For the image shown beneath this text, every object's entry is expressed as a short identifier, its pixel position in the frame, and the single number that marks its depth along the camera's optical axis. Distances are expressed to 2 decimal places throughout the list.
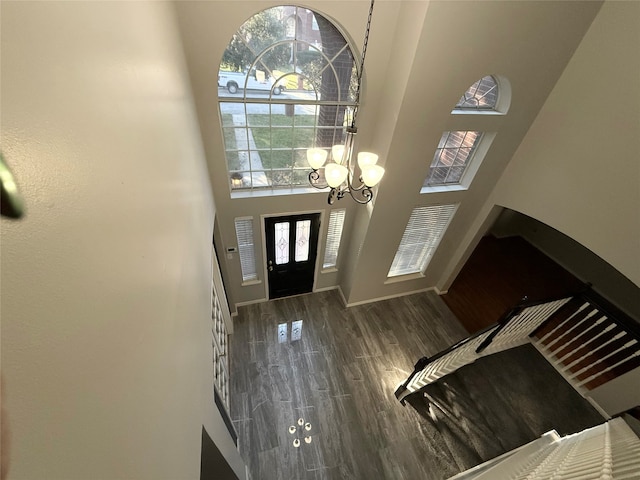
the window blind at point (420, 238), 4.27
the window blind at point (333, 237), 4.34
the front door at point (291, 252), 4.20
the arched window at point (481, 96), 3.17
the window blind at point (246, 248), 3.96
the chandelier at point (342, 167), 1.88
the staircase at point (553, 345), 3.39
